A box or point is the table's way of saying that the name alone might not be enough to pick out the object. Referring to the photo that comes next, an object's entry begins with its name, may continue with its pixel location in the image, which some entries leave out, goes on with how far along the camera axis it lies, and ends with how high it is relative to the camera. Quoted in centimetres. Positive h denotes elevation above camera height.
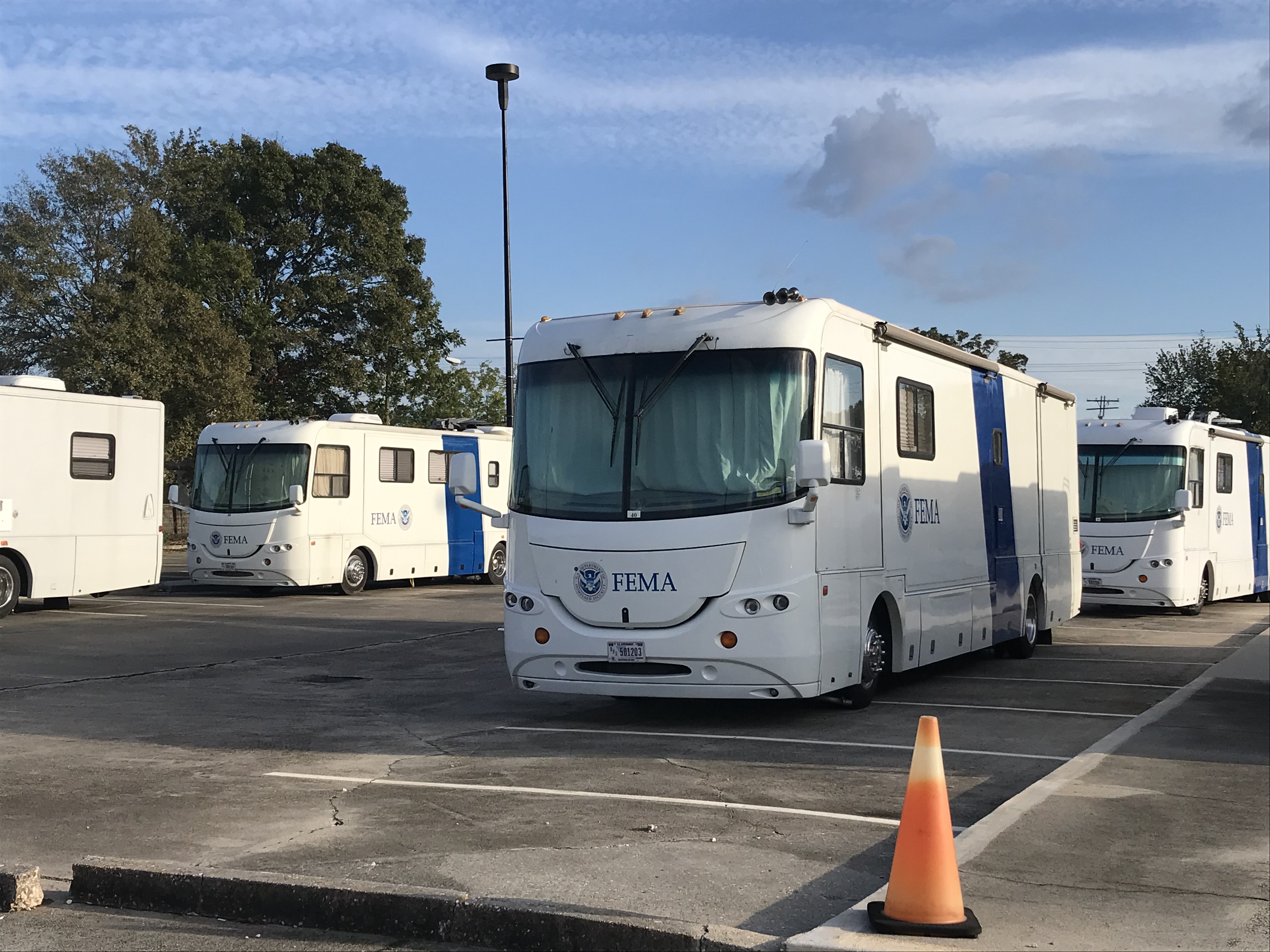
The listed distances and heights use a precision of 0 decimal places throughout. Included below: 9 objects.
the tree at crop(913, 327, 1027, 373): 8138 +1083
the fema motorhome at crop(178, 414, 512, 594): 2442 +61
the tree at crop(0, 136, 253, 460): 3819 +652
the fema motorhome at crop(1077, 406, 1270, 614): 2241 +30
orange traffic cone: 530 -128
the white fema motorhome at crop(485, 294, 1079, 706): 1027 +21
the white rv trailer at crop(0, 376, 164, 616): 1991 +71
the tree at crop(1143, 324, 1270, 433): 5375 +612
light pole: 3177 +974
